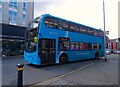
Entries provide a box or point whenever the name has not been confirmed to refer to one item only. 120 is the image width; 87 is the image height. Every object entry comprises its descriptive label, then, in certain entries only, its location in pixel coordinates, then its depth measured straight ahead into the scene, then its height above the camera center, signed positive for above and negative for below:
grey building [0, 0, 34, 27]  26.53 +6.68
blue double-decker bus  11.79 +0.59
